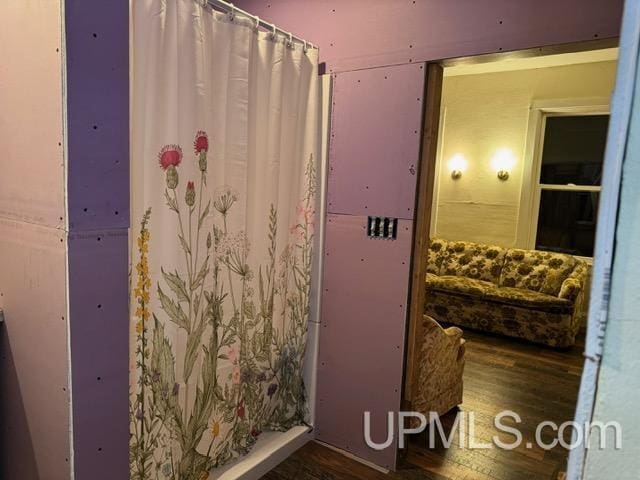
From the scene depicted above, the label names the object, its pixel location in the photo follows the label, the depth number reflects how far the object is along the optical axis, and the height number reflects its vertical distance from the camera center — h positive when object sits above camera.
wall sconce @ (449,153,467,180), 5.53 +0.46
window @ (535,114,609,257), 4.95 +0.29
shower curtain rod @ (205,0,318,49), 1.81 +0.76
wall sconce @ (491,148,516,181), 5.21 +0.49
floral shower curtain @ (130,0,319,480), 1.63 -0.18
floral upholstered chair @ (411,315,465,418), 2.60 -1.04
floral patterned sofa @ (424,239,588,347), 4.23 -0.88
